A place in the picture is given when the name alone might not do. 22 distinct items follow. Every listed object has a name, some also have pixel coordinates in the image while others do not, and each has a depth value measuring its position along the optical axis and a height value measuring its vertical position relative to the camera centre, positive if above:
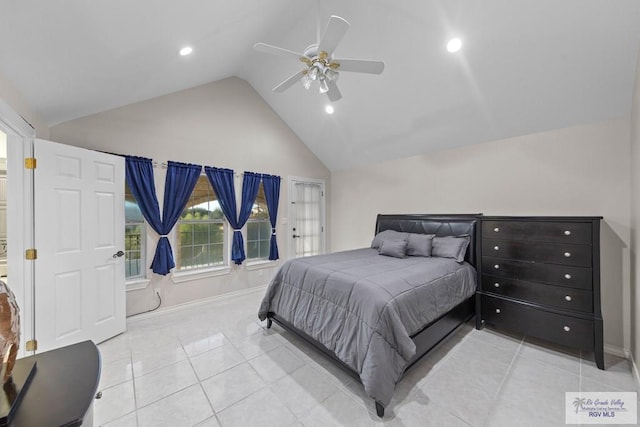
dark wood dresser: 2.35 -0.68
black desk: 0.79 -0.62
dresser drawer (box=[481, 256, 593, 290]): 2.40 -0.62
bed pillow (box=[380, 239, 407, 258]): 3.35 -0.47
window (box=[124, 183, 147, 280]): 3.34 -0.32
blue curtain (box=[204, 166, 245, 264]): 3.91 +0.24
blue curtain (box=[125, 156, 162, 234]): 3.22 +0.36
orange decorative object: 0.81 -0.38
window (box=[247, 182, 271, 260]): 4.55 -0.30
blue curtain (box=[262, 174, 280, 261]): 4.58 +0.19
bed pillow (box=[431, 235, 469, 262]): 3.12 -0.43
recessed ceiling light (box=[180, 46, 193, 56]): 2.59 +1.68
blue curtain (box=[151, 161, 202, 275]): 3.42 +0.17
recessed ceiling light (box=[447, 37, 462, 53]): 2.56 +1.70
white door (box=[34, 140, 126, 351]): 2.37 -0.31
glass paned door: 5.01 -0.07
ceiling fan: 1.93 +1.27
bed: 1.86 -0.78
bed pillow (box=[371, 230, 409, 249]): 3.71 -0.35
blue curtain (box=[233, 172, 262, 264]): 4.17 +0.20
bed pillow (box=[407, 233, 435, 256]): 3.37 -0.42
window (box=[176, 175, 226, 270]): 3.80 -0.27
